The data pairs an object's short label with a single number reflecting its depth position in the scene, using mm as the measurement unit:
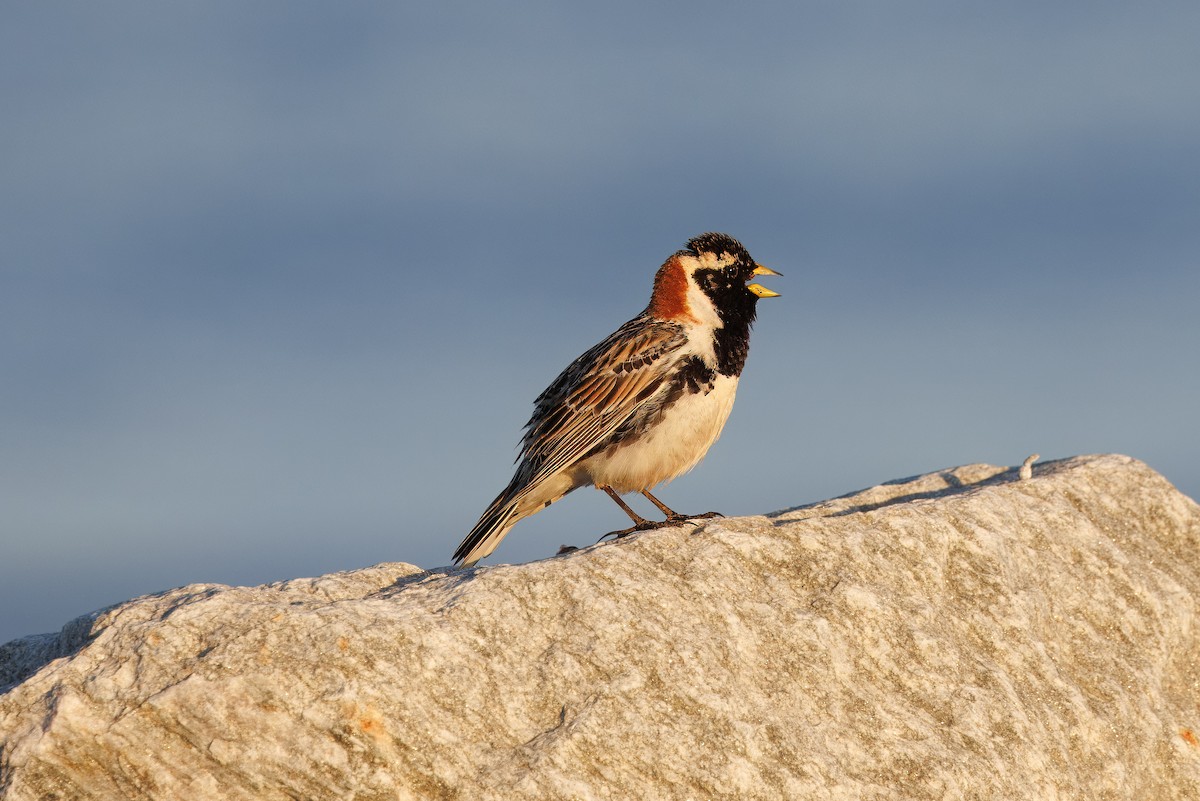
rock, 11219
